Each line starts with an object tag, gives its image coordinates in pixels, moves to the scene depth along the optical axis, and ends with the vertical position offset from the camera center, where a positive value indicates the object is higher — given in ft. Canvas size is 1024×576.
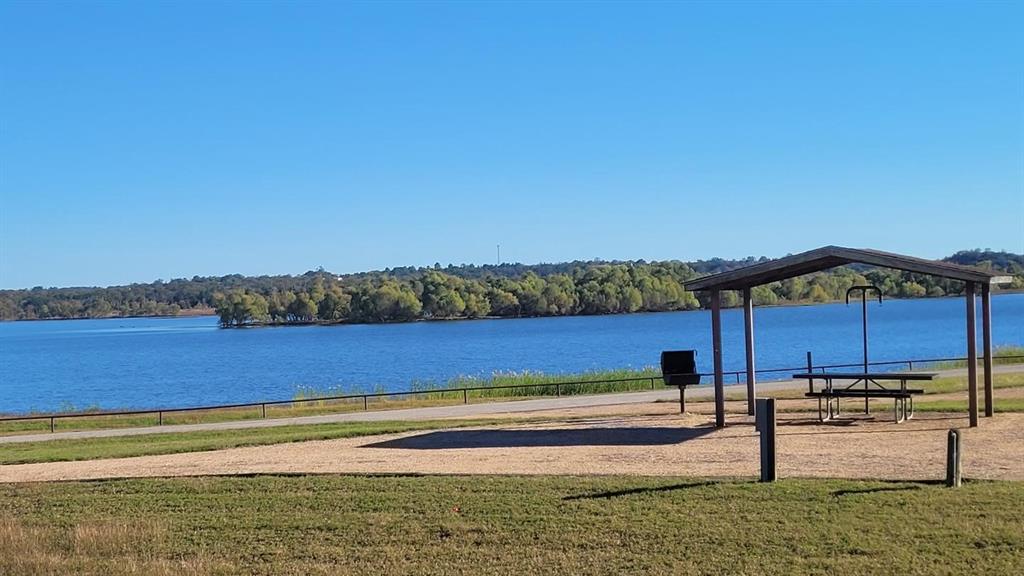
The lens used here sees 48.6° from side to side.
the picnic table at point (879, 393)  57.47 -4.97
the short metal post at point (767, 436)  39.40 -4.79
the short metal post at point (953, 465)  37.55 -5.64
